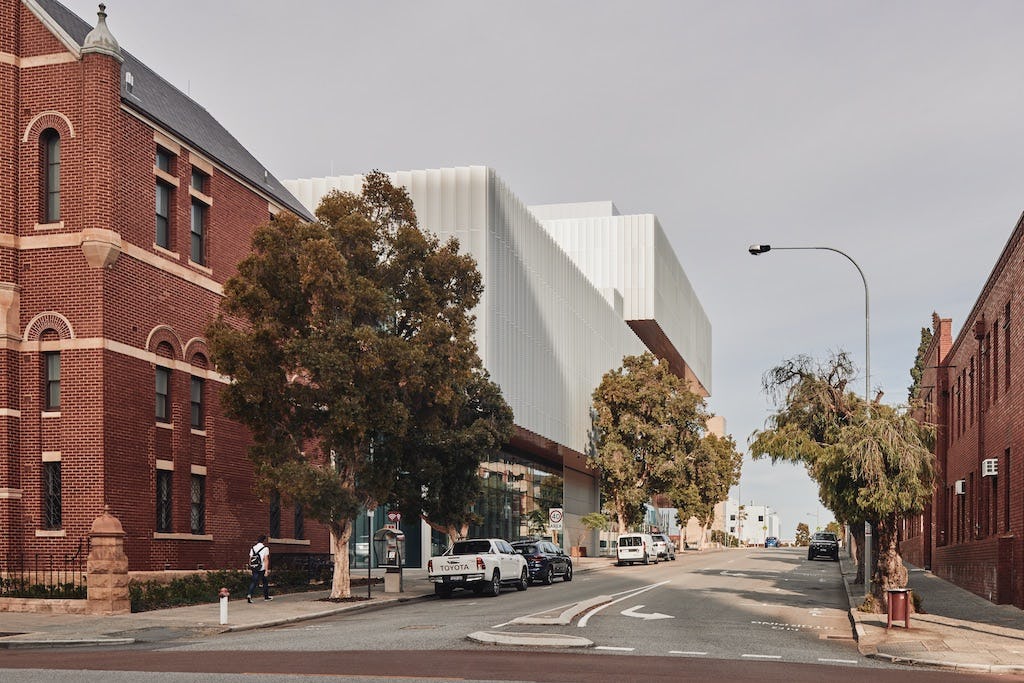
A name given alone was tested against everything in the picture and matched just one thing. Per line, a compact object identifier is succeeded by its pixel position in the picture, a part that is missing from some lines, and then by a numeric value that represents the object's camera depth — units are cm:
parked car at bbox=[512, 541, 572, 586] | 3888
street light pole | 2680
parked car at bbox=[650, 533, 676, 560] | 6686
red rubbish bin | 2156
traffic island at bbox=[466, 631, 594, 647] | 1827
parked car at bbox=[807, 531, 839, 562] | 6748
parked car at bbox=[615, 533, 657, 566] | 6097
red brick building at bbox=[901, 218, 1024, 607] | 2739
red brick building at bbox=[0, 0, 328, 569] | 2795
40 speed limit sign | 5209
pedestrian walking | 2855
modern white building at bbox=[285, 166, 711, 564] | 5516
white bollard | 2245
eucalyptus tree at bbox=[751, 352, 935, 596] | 2419
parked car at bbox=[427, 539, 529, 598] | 3183
